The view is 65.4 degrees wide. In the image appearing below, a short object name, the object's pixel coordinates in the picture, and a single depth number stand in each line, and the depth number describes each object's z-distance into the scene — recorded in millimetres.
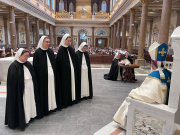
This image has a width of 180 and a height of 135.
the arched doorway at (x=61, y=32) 27270
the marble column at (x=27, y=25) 15172
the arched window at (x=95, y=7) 29322
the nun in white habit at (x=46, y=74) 3051
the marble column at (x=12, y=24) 12142
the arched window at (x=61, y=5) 28534
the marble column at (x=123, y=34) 15844
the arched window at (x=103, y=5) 28844
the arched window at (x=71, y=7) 29172
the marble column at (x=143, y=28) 9986
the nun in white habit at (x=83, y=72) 3955
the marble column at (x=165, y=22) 7621
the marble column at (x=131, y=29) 12523
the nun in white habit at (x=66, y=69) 3492
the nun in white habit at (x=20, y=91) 2520
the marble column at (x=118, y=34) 18481
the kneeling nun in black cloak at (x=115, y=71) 6520
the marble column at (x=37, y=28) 18272
